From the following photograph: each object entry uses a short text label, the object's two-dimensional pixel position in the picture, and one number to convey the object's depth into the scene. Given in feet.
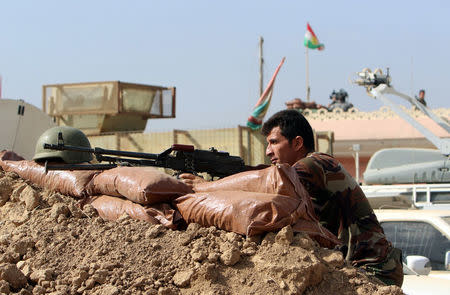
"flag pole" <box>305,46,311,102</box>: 109.60
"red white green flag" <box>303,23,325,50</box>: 108.99
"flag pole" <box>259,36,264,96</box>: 87.55
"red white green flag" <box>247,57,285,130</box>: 67.65
